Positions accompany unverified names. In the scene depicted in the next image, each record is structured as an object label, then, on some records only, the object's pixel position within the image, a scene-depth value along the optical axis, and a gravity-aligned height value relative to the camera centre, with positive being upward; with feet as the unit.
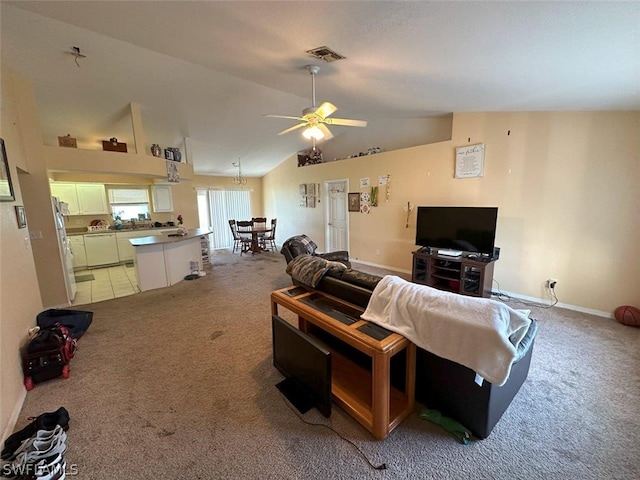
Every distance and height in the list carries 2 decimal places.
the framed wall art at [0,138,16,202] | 7.20 +0.81
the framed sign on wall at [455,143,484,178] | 12.50 +1.80
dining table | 23.26 -3.45
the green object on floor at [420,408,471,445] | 5.15 -4.62
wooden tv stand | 11.52 -3.55
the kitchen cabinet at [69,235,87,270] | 18.25 -3.12
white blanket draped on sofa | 4.32 -2.30
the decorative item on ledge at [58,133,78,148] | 12.28 +3.11
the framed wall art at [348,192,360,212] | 18.72 -0.10
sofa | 4.99 -3.83
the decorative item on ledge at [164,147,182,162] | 16.24 +3.20
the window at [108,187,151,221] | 20.30 +0.23
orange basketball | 9.24 -4.33
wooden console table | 4.90 -3.57
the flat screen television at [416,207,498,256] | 11.54 -1.42
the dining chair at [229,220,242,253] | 24.06 -2.62
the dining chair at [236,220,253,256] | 23.28 -3.22
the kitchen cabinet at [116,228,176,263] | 19.90 -2.58
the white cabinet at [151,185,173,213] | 21.19 +0.59
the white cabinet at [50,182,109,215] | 18.17 +0.78
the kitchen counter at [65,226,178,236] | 18.78 -1.81
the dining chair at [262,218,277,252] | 24.28 -3.42
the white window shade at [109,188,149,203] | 20.17 +0.86
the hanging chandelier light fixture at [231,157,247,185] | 26.88 +2.58
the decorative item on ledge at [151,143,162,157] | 15.45 +3.26
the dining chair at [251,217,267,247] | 24.08 -2.98
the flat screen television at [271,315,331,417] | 5.41 -3.83
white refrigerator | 11.94 -1.94
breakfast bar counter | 14.08 -3.10
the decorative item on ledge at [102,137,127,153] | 13.39 +3.13
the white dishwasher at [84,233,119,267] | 18.84 -3.08
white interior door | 20.01 -1.14
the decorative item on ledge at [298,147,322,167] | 22.04 +3.83
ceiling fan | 8.72 +2.86
